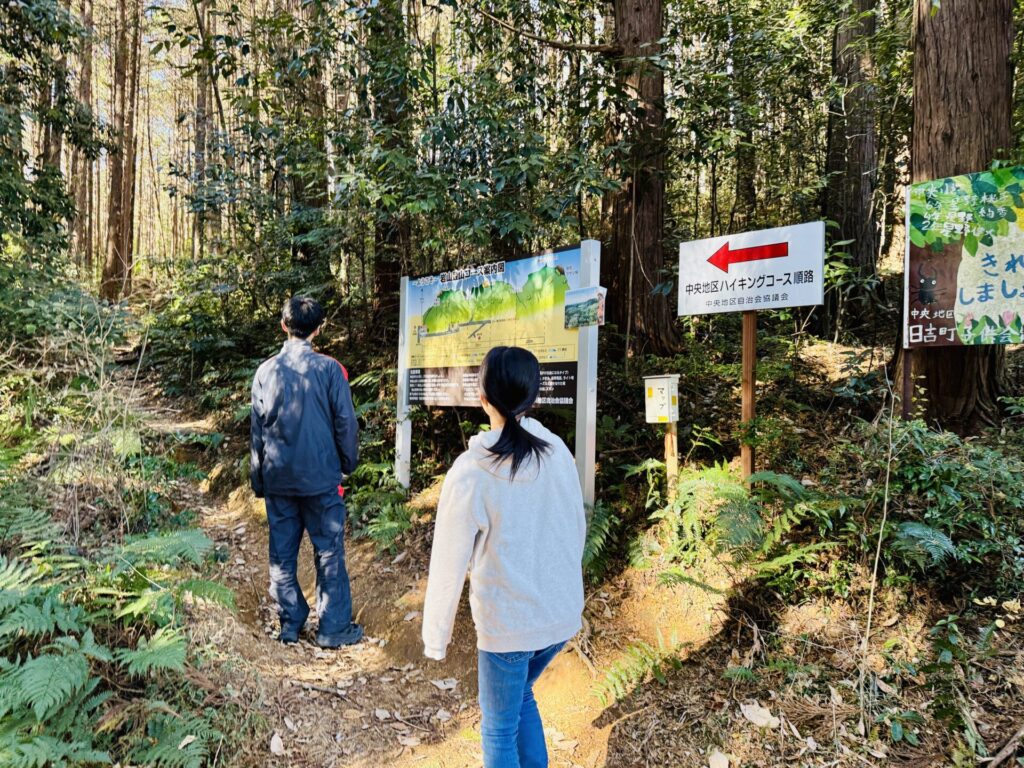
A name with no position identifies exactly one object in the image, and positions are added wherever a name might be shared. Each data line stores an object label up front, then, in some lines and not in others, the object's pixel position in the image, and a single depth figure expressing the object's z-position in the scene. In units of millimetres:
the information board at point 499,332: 4246
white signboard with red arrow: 3621
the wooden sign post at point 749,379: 4035
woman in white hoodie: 2020
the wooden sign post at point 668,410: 4129
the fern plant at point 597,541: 3990
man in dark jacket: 3904
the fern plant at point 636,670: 3234
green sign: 3648
